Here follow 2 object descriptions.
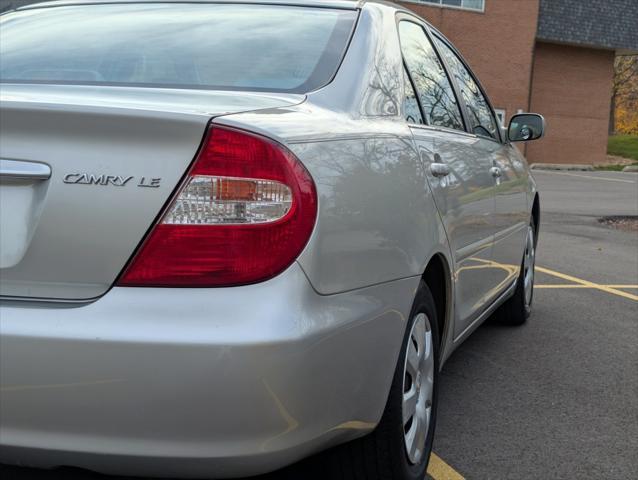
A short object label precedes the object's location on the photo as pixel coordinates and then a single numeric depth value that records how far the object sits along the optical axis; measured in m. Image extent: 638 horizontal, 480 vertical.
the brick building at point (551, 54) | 30.88
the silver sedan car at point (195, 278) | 1.87
